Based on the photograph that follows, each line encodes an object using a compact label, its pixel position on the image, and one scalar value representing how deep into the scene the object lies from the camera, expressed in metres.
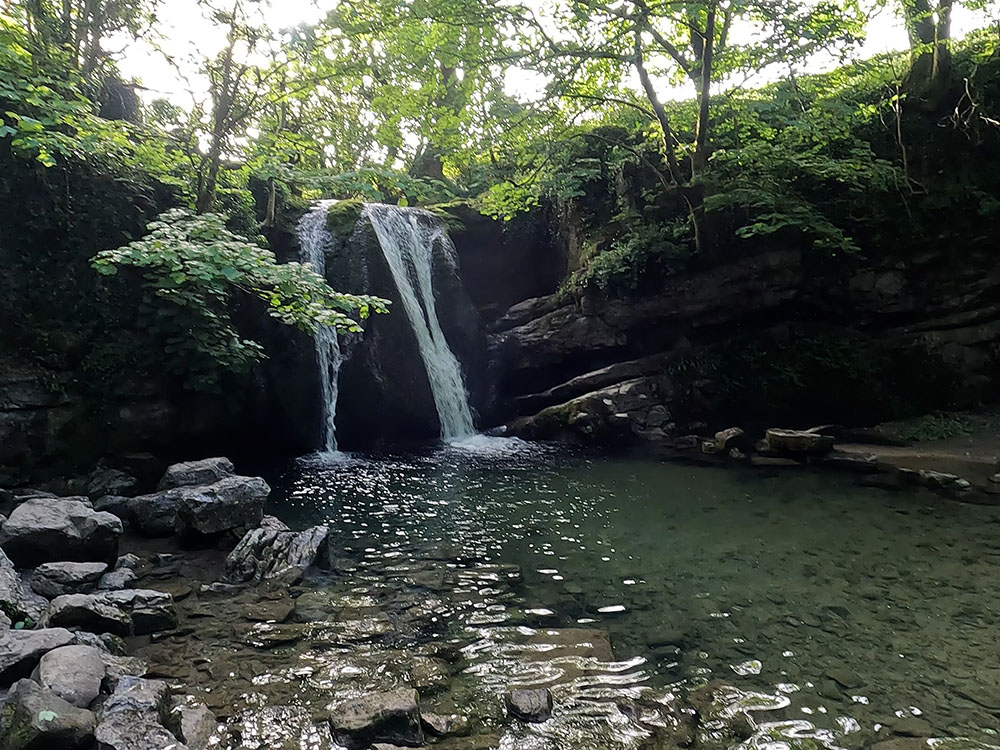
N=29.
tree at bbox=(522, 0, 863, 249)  9.10
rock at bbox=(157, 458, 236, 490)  7.77
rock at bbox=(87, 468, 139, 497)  7.91
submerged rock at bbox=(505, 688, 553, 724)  3.53
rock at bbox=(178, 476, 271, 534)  6.61
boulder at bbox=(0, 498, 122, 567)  5.30
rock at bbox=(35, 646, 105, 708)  3.21
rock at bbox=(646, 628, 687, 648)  4.47
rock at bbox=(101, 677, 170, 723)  3.09
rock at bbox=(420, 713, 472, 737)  3.38
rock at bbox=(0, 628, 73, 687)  3.32
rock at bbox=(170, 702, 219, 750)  3.17
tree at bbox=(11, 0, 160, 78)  9.65
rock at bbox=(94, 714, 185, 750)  2.85
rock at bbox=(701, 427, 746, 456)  11.60
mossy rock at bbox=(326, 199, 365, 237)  14.61
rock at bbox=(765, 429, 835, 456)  10.52
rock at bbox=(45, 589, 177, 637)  4.24
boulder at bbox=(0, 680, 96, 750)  2.75
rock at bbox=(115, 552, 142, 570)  5.83
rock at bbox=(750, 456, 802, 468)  10.29
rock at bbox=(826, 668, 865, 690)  3.82
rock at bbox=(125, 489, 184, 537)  7.00
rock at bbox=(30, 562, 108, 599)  4.92
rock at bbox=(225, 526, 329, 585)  5.74
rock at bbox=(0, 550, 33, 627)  4.10
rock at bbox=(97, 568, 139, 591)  5.20
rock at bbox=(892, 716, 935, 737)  3.33
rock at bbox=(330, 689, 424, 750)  3.25
